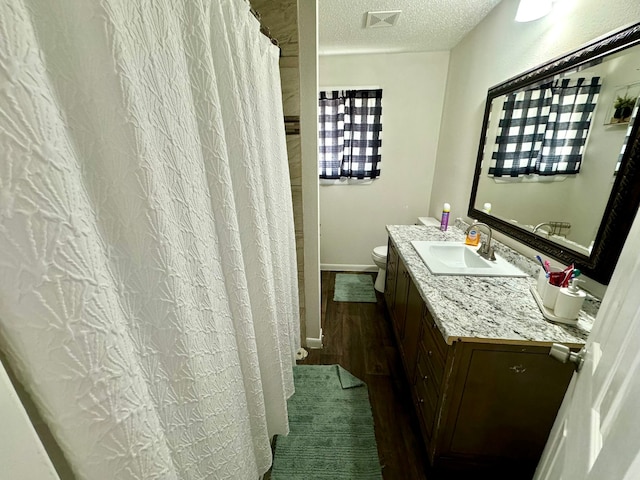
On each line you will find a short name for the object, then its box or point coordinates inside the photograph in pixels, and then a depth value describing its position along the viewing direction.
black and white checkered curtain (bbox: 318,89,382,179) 2.61
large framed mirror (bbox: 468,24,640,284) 0.92
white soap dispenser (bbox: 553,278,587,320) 0.89
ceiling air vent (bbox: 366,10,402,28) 1.82
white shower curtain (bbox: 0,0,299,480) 0.28
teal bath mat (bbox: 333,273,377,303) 2.64
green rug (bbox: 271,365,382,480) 1.19
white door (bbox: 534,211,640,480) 0.36
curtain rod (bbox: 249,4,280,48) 0.92
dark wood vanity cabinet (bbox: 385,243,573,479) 0.91
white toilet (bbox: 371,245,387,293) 2.56
